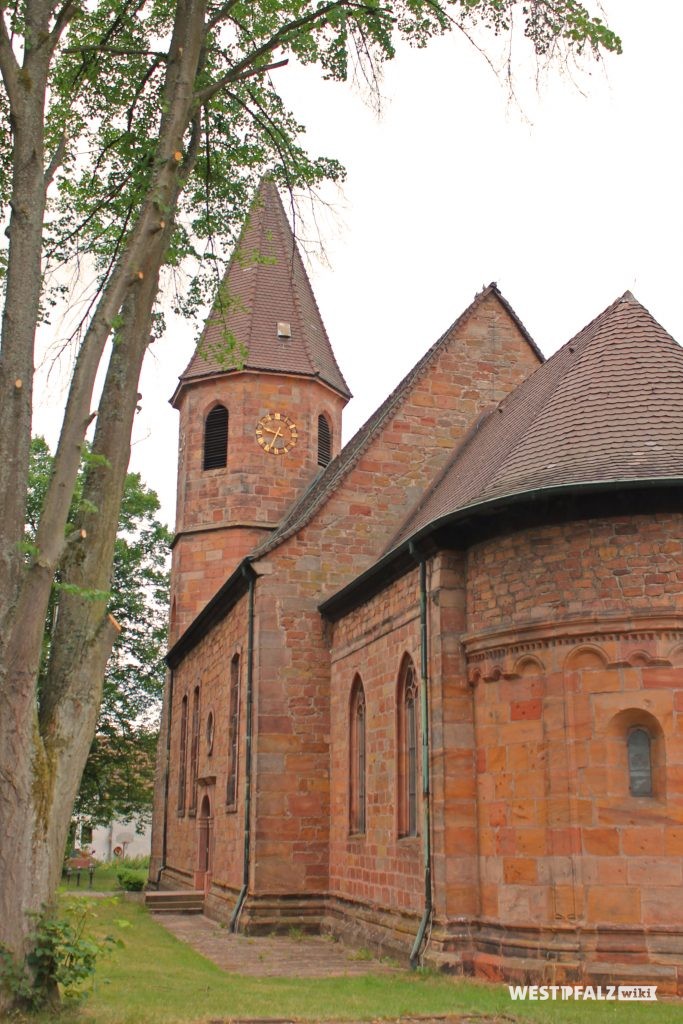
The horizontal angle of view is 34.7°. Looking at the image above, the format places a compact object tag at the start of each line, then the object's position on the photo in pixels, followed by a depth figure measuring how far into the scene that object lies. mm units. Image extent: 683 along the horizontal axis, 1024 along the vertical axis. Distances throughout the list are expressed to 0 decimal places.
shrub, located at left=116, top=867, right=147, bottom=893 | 27734
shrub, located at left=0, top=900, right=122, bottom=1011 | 7563
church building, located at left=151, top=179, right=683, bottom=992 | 10773
